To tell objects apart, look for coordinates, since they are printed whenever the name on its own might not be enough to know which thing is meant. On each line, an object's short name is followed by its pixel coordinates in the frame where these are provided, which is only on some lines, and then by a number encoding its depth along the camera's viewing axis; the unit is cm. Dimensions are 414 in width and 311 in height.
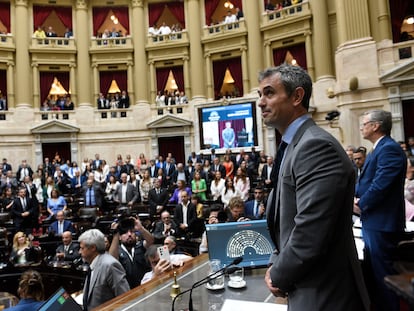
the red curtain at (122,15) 1895
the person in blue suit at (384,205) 270
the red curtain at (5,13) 1759
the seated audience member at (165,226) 662
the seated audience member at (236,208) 527
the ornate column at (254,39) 1680
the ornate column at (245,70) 1719
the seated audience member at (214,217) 462
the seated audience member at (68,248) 600
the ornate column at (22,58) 1732
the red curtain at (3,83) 1761
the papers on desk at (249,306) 198
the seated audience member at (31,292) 308
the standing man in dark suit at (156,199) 912
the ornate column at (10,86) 1730
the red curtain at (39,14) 1816
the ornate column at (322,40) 1518
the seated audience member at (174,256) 331
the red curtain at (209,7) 1822
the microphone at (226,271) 198
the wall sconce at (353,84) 1209
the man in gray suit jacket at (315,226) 130
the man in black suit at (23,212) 861
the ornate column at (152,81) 1841
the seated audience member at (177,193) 904
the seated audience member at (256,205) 665
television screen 1593
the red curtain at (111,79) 1883
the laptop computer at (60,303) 197
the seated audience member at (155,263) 289
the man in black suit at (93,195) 1009
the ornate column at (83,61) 1808
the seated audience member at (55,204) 909
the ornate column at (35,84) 1773
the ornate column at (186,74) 1814
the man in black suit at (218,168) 1136
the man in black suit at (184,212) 762
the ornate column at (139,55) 1827
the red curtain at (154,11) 1878
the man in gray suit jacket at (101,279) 323
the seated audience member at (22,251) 571
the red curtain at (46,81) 1827
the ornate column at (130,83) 1846
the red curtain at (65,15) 1859
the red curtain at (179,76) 1870
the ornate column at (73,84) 1814
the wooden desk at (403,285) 82
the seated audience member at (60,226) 756
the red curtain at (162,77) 1872
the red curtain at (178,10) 1881
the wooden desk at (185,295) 214
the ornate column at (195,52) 1784
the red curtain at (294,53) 1631
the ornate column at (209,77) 1786
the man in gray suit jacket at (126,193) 1030
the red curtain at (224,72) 1784
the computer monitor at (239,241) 274
